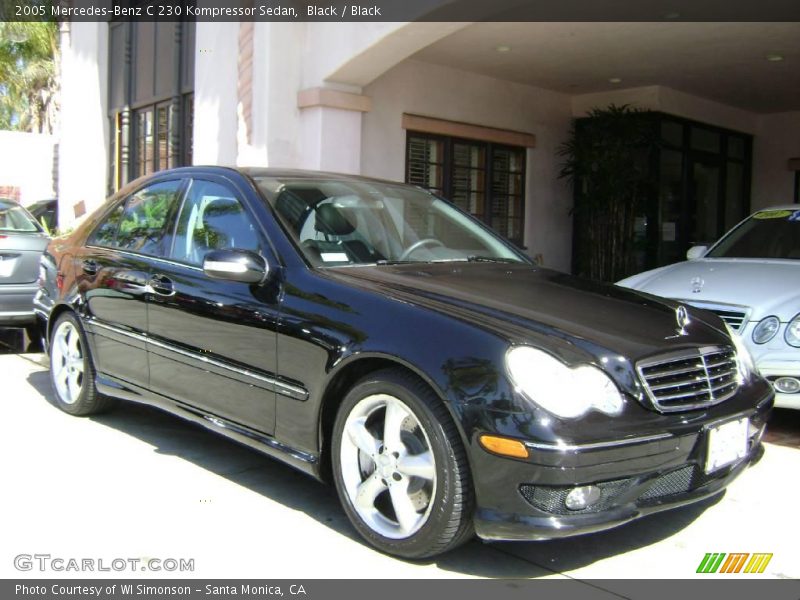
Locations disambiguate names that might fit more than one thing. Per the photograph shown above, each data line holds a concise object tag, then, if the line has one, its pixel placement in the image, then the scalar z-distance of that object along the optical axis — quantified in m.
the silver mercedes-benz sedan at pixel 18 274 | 7.18
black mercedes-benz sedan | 2.83
